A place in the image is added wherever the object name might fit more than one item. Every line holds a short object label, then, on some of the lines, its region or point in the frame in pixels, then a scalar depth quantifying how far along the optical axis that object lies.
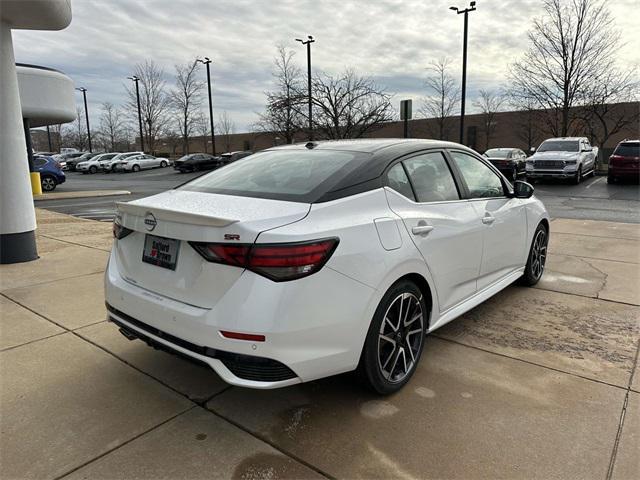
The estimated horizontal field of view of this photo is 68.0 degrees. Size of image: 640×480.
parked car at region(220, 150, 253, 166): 37.73
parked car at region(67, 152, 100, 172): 45.50
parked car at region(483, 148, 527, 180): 20.92
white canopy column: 5.76
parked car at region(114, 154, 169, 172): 41.66
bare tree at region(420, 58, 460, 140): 37.38
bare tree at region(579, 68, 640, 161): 26.05
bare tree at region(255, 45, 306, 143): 25.83
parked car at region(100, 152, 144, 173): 41.15
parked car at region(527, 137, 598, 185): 18.70
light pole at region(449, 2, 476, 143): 23.61
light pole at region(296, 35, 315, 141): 25.27
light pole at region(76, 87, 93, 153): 56.97
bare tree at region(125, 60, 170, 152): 49.84
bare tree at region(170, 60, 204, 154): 47.94
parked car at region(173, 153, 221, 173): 38.84
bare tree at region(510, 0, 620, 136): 24.98
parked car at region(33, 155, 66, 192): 22.03
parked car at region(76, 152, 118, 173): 41.28
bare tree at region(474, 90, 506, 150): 45.00
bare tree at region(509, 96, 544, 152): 38.66
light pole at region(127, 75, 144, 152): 48.72
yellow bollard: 18.80
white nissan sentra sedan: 2.29
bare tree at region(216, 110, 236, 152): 66.19
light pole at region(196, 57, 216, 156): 39.73
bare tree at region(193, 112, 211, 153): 51.64
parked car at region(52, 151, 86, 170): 47.08
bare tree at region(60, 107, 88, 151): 72.69
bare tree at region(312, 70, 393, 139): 25.17
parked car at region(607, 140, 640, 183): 18.47
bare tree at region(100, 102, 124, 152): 67.07
